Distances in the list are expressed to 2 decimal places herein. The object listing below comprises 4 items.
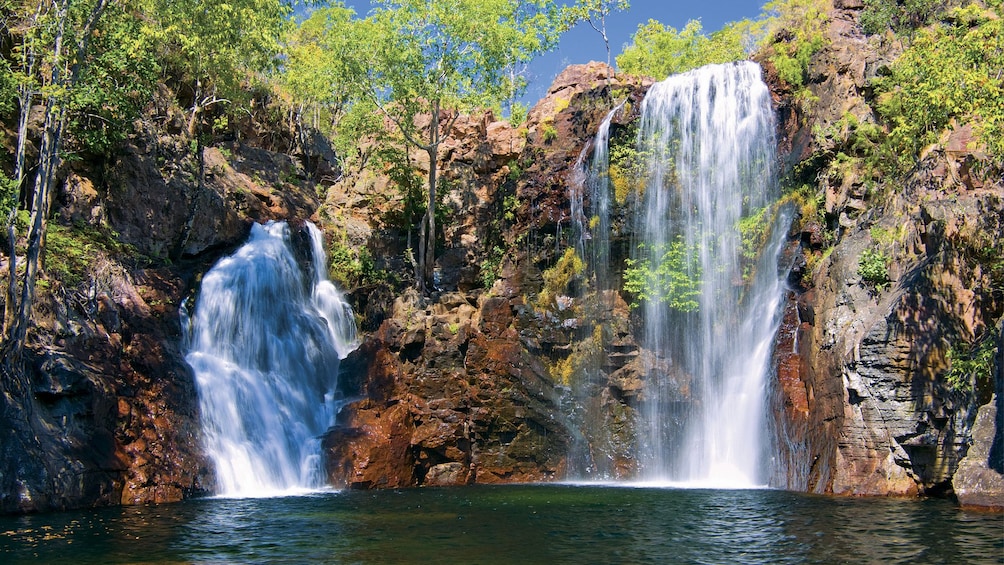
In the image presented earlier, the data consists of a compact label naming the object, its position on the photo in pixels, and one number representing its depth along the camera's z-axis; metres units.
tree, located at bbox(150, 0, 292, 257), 24.33
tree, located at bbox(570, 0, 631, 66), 40.94
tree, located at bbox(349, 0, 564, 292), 28.84
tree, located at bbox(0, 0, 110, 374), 16.72
